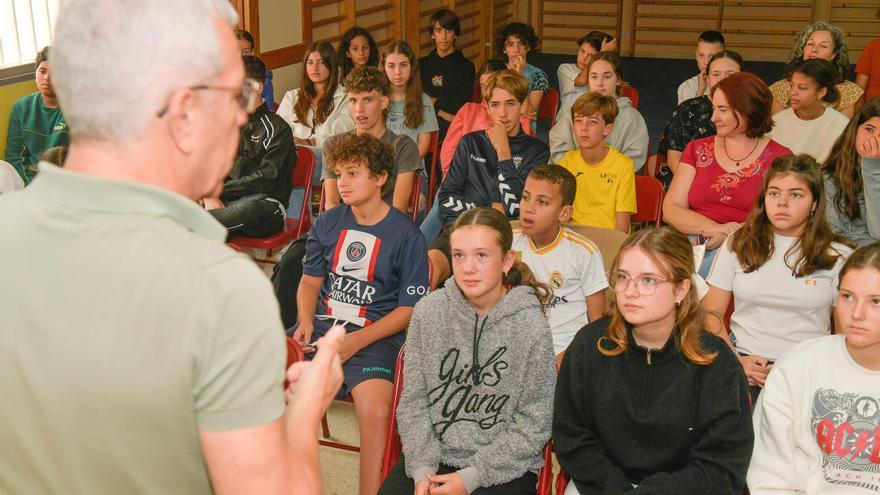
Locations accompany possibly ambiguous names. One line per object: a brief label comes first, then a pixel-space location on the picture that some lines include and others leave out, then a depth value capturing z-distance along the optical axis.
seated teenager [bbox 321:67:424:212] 4.49
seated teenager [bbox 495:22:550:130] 6.64
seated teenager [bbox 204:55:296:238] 4.53
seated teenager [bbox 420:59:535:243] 5.05
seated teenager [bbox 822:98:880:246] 3.44
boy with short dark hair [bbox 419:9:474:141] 6.90
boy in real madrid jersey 3.28
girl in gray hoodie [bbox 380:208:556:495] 2.46
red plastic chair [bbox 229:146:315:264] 4.54
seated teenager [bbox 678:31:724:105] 5.89
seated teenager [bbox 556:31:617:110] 6.35
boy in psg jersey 3.12
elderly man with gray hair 0.90
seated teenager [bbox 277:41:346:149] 5.77
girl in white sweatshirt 2.26
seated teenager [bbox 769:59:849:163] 4.58
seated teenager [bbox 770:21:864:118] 5.12
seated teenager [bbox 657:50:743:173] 4.81
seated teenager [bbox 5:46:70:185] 4.72
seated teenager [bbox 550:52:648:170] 4.95
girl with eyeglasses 2.23
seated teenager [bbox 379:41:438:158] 5.47
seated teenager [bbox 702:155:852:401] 2.92
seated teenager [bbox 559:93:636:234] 4.13
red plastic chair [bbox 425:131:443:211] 5.50
